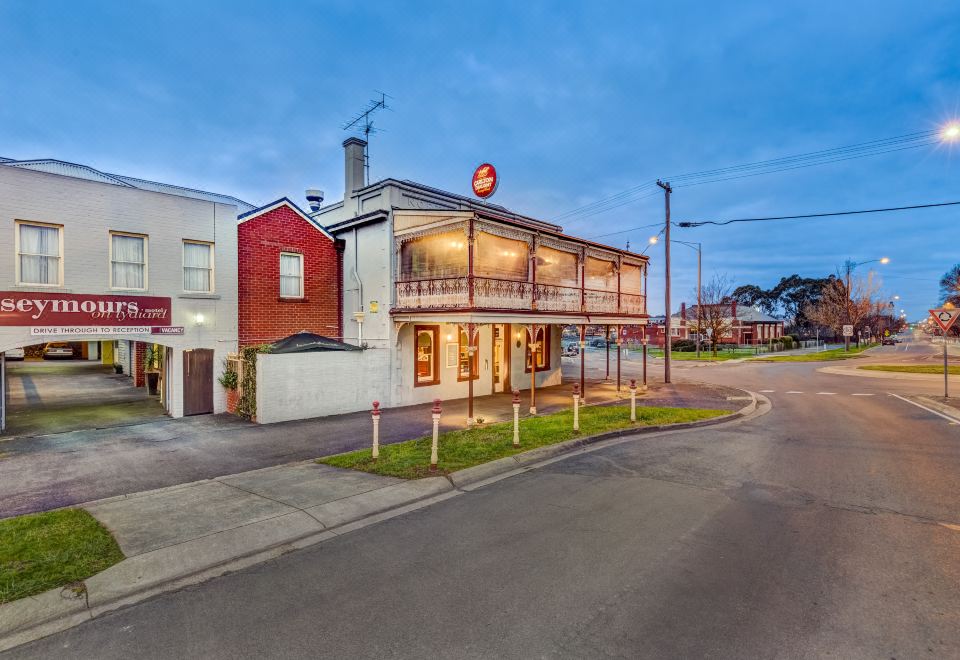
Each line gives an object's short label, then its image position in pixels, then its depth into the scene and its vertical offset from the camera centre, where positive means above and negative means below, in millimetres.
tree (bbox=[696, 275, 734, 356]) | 43562 +1368
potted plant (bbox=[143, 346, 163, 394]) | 19047 -1532
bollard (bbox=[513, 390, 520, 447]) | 10484 -2134
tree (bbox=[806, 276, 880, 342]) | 52444 +2532
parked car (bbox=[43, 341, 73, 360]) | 34750 -1584
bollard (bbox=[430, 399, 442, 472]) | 8852 -1914
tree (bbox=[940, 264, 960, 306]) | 91556 +8998
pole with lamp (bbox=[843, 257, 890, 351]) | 50588 +5990
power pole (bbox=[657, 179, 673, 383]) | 24462 +1967
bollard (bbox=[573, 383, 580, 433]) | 11888 -2083
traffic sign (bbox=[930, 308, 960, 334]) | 16984 +428
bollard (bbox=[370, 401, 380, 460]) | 9513 -2011
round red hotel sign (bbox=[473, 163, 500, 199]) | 20875 +6447
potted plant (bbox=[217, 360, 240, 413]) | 14969 -1656
